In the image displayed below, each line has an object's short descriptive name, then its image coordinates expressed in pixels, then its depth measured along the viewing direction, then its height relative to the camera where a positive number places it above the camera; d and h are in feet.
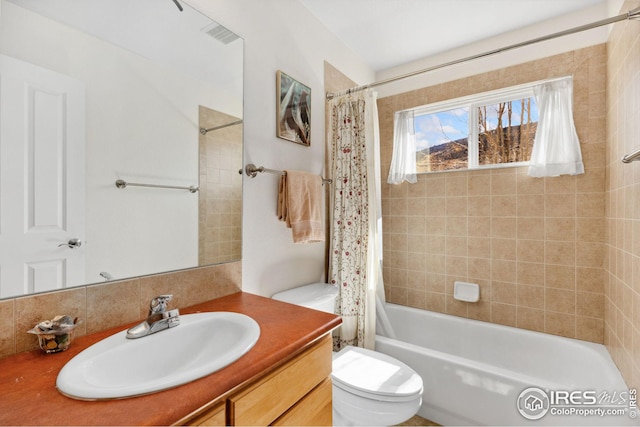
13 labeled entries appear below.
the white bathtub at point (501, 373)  4.77 -3.14
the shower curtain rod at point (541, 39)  4.13 +2.96
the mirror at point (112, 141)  2.65 +0.83
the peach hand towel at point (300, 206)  5.42 +0.13
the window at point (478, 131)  7.22 +2.22
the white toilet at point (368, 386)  4.36 -2.74
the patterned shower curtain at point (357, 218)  6.41 -0.13
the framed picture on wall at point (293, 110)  5.59 +2.11
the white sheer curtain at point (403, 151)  8.34 +1.80
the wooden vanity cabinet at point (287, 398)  2.24 -1.64
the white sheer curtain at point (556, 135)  6.28 +1.70
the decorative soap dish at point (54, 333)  2.50 -1.05
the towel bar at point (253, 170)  4.95 +0.75
